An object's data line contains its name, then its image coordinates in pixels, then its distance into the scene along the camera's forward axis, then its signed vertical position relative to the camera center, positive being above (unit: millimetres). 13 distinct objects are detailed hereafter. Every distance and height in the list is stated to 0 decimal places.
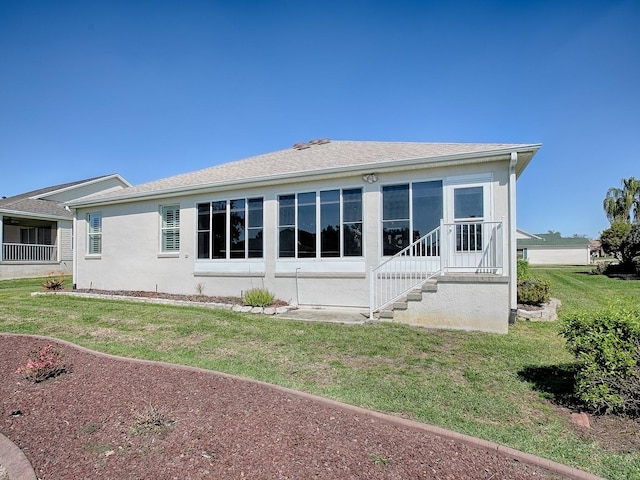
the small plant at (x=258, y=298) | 9211 -1375
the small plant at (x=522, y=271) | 11015 -860
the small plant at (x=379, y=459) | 2586 -1556
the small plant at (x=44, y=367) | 4320 -1504
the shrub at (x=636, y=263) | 19333 -1037
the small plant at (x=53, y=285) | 13132 -1451
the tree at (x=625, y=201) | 39594 +4791
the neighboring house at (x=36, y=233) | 19078 +688
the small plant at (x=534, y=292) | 9023 -1191
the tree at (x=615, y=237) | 20969 +397
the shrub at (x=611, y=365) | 3322 -1118
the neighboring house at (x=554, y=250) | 41406 -720
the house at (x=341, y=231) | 7602 +362
